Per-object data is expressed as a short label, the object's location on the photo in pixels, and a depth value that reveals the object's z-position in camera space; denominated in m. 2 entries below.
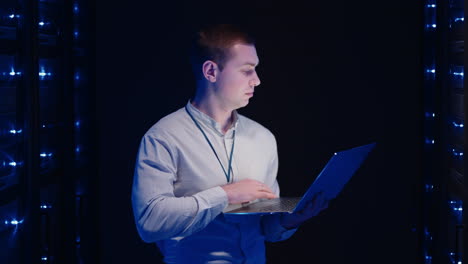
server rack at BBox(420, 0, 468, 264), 6.41
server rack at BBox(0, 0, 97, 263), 6.19
